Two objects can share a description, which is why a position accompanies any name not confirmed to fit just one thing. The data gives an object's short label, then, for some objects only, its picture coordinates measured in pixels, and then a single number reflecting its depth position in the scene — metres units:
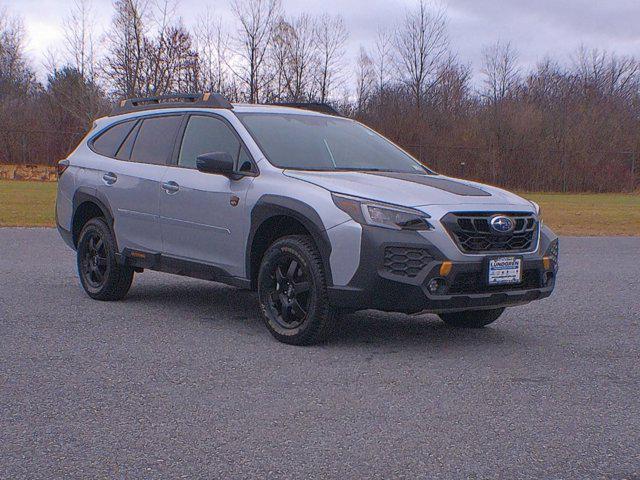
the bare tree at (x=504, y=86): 62.25
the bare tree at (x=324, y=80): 51.19
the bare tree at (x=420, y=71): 54.31
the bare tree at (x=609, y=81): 62.53
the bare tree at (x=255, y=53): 45.62
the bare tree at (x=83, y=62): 46.04
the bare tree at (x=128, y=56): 41.62
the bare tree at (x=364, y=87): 53.28
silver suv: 5.53
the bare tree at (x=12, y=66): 68.06
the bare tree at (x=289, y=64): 47.22
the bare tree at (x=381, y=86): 54.28
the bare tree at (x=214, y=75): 46.03
